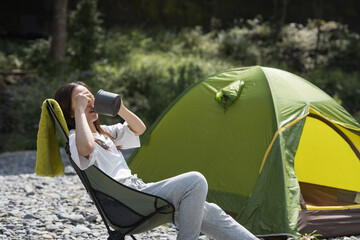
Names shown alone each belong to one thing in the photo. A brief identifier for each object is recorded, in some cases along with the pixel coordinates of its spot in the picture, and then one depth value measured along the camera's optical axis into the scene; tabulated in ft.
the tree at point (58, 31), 34.94
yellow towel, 9.51
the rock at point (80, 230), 12.53
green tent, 12.76
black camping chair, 9.32
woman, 9.15
